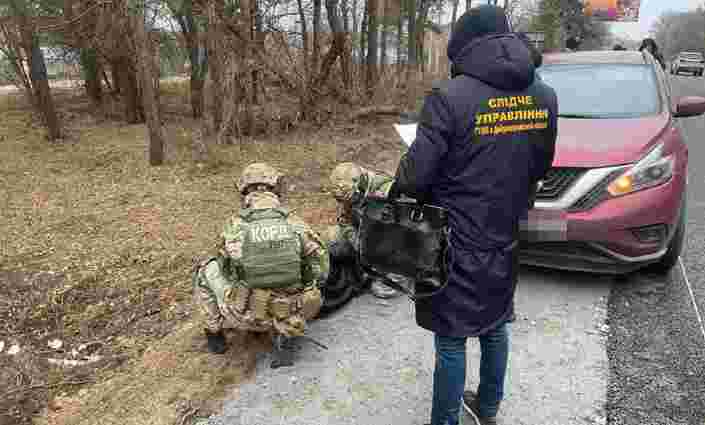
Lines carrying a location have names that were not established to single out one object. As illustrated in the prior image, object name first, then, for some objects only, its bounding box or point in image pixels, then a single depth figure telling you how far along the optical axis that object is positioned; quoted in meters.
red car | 3.48
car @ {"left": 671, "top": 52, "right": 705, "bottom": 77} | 35.41
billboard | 48.50
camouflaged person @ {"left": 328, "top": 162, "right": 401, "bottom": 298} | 3.57
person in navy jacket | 1.87
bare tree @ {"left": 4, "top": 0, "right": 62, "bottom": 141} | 8.58
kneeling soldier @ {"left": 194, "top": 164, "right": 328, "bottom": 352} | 2.77
